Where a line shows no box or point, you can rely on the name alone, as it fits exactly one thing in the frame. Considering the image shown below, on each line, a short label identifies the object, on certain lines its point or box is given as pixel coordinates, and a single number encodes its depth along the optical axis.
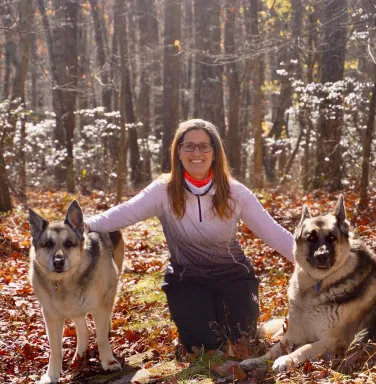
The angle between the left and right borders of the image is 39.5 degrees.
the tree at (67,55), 17.75
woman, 4.80
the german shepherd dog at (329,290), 3.95
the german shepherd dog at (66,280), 4.23
